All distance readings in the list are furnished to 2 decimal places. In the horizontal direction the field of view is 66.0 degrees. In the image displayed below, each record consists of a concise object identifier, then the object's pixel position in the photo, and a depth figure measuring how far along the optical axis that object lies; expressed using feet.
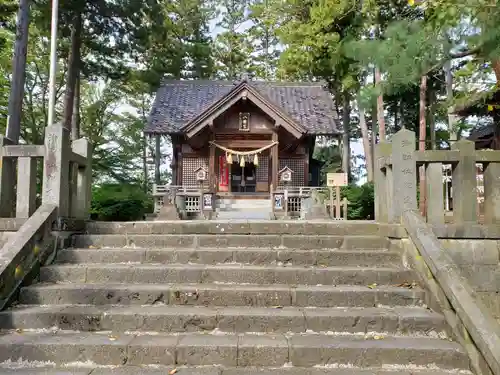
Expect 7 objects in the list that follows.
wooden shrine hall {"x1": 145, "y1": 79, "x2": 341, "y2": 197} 50.98
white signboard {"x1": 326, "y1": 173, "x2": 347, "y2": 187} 37.60
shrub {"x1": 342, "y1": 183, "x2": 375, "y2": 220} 42.34
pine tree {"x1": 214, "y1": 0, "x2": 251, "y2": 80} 90.63
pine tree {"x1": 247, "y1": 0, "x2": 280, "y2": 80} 90.84
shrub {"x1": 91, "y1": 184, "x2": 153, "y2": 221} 42.37
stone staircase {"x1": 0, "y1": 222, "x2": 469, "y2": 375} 10.21
